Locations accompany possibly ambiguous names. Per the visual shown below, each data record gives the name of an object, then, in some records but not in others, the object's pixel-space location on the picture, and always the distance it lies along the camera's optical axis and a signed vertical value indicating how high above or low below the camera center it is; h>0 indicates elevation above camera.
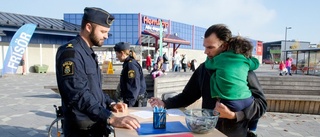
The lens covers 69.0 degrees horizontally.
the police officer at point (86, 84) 1.74 -0.18
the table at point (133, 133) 1.46 -0.46
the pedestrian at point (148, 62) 20.19 +0.01
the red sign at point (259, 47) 55.47 +3.92
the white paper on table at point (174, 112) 2.00 -0.44
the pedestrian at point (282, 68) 17.91 -0.33
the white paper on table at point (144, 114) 1.94 -0.45
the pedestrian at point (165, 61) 19.27 +0.11
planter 19.58 -0.60
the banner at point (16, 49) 12.83 +0.65
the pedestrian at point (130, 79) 3.83 -0.29
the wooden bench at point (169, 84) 6.33 -0.62
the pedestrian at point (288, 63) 18.70 +0.06
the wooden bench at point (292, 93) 6.30 -0.85
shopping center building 18.53 +2.62
